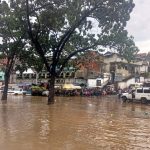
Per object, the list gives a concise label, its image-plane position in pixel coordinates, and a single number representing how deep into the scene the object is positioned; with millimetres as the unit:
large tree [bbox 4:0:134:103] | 15213
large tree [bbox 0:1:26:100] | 17346
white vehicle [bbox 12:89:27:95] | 29682
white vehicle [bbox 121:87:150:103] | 19026
